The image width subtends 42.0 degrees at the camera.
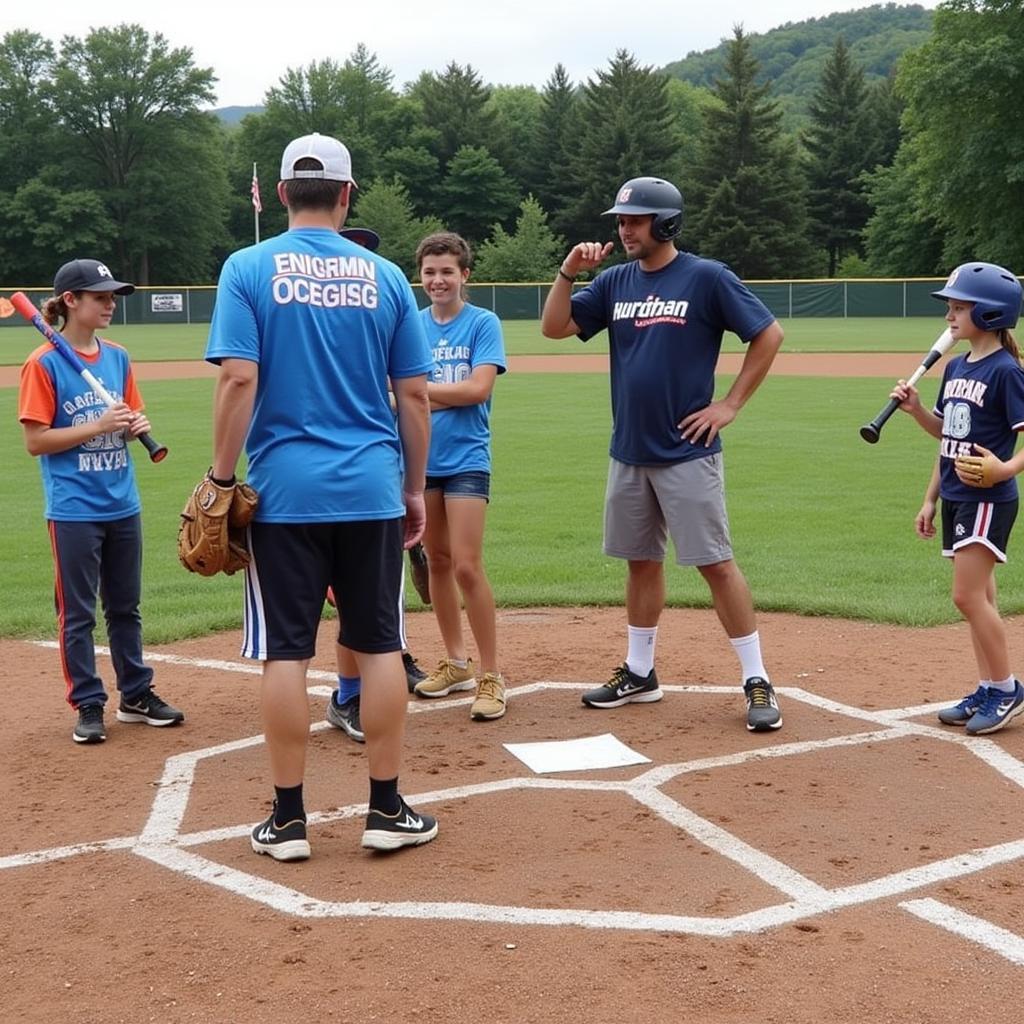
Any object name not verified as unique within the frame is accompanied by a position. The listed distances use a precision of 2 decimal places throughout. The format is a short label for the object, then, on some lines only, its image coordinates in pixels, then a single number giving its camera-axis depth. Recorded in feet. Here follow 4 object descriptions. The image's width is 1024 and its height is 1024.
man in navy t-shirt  18.19
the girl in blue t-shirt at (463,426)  18.95
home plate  16.67
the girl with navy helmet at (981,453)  17.37
